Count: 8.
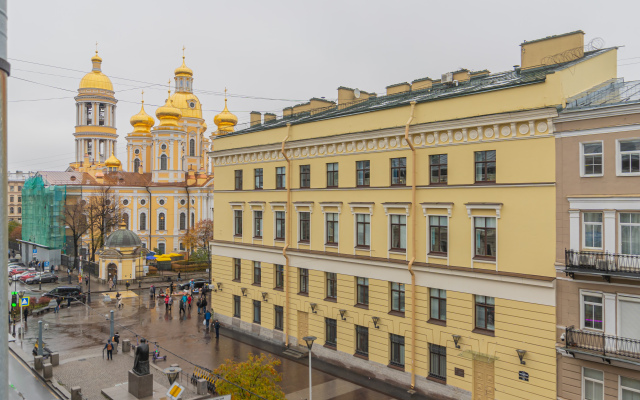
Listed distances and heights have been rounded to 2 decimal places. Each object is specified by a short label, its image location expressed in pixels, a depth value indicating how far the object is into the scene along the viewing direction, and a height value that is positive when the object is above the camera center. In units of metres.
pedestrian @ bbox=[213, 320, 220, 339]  29.50 -7.49
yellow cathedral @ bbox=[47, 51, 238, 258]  75.38 +4.64
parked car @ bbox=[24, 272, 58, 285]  54.22 -8.38
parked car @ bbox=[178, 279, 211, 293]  49.62 -8.29
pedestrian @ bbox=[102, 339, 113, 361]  26.28 -7.88
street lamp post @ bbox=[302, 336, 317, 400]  17.87 -5.07
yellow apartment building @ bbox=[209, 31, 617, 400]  17.72 -1.21
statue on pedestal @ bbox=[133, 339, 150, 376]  20.34 -6.54
